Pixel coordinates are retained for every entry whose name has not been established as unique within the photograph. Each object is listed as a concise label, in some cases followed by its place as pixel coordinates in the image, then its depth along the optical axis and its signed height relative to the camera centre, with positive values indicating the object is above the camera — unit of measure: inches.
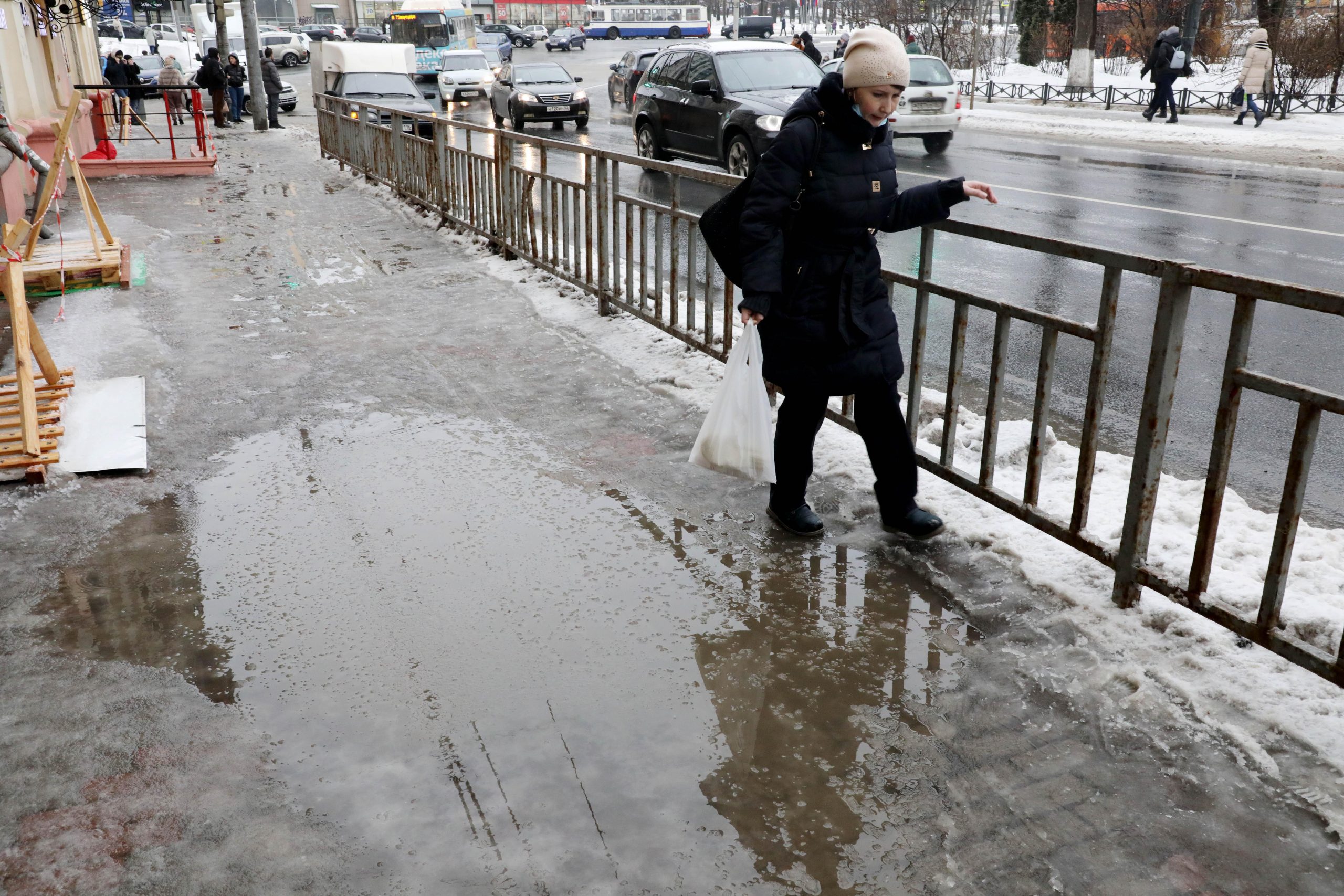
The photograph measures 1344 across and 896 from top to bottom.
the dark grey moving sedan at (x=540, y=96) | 1099.3 -50.8
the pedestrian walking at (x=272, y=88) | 1212.5 -48.4
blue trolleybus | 2972.4 +52.6
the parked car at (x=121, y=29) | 2586.1 +20.9
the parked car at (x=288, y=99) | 1572.3 -76.9
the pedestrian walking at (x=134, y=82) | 1273.4 -49.0
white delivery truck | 895.7 -28.1
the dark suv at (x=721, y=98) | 610.2 -29.8
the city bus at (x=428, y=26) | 2108.8 +25.6
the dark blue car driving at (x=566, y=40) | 2913.4 +2.9
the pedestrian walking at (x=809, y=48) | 1380.4 -6.4
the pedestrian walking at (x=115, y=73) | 1284.4 -36.4
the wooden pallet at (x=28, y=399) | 195.2 -65.4
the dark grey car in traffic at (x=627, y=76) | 1262.3 -36.8
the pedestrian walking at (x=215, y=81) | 1177.4 -40.8
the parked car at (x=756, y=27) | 2728.8 +33.4
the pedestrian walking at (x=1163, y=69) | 978.7 -20.7
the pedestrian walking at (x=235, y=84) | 1270.9 -46.8
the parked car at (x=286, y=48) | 2368.4 -17.0
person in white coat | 971.3 -17.9
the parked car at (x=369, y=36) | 2519.7 +9.4
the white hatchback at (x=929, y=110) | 821.9 -45.6
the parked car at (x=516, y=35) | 3043.8 +15.6
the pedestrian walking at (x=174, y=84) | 1180.5 -44.6
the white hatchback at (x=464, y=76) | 1459.2 -42.9
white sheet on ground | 202.2 -69.8
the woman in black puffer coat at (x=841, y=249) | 152.4 -26.8
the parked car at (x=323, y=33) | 2578.0 +14.7
